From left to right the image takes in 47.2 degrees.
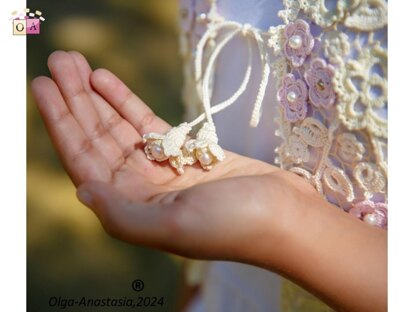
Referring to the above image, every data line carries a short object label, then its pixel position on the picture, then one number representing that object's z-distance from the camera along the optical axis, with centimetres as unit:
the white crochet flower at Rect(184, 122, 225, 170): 61
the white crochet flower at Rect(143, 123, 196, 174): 62
